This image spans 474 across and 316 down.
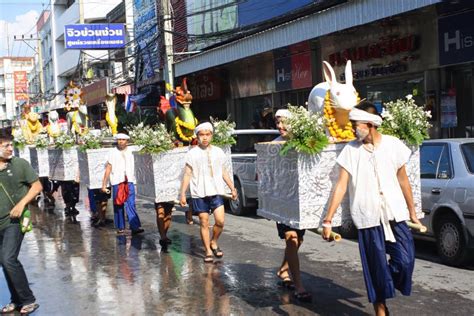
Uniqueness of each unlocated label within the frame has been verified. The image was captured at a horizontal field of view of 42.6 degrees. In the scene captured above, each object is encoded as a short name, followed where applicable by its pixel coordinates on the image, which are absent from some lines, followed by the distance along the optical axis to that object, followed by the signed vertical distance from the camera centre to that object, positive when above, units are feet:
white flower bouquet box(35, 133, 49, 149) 49.57 +0.44
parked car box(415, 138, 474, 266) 23.35 -2.76
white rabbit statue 18.49 +0.79
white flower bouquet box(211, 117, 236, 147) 28.53 +0.20
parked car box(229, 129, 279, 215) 39.86 -2.00
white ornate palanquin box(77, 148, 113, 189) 38.53 -1.38
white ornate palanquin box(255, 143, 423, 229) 17.61 -1.51
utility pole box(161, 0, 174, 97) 65.36 +9.98
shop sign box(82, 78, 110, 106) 100.10 +9.09
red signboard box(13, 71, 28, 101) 228.43 +25.08
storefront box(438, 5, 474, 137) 38.17 +3.67
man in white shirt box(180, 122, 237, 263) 25.45 -1.76
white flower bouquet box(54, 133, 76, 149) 44.14 +0.30
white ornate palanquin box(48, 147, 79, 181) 43.34 -1.41
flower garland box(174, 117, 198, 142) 30.45 +0.67
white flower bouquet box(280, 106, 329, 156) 17.39 +0.00
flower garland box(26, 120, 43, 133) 54.17 +1.88
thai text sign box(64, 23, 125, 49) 97.04 +17.30
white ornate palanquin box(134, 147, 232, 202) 29.32 -1.58
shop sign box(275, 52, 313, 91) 55.62 +5.98
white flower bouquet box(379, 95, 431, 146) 18.20 +0.18
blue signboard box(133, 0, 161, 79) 87.30 +16.31
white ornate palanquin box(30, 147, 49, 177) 49.01 -1.32
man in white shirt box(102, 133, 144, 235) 33.22 -1.70
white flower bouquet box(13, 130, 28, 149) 54.75 +0.57
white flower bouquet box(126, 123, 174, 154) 29.32 +0.07
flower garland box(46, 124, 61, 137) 49.72 +1.17
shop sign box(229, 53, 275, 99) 63.52 +6.70
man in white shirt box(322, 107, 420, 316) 15.78 -1.90
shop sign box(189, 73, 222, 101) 75.41 +6.60
